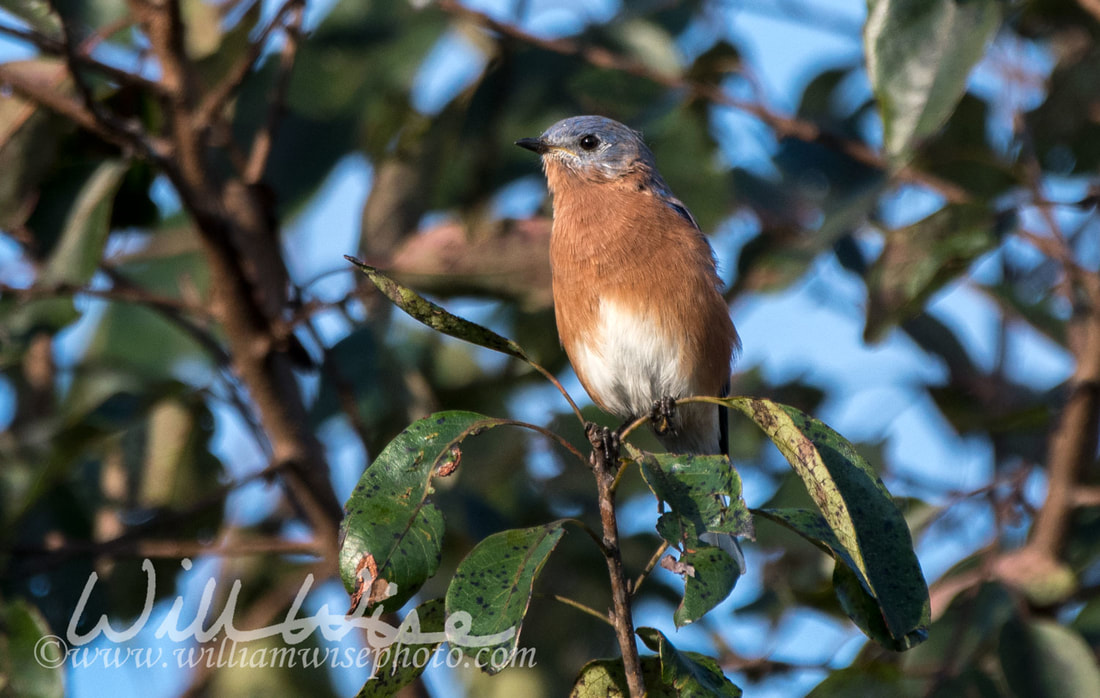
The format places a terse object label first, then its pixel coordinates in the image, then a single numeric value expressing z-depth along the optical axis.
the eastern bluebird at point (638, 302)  8.57
